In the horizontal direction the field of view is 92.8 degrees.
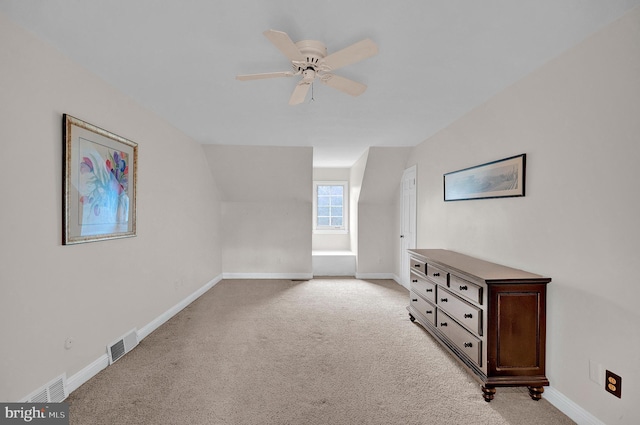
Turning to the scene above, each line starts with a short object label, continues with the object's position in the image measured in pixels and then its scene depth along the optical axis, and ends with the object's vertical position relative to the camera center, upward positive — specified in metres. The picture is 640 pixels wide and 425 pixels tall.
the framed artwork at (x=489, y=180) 2.46 +0.28
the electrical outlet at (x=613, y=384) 1.69 -0.98
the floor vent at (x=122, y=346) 2.66 -1.27
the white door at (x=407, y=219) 4.94 -0.16
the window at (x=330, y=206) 7.14 +0.07
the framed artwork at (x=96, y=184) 2.18 +0.19
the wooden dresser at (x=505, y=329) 2.16 -0.86
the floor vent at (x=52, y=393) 1.93 -1.22
